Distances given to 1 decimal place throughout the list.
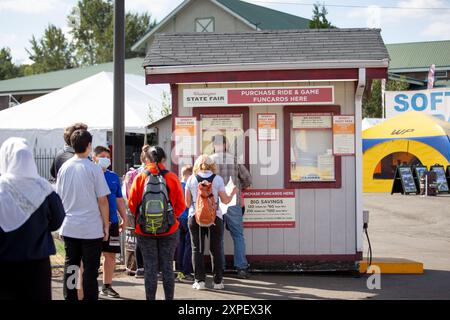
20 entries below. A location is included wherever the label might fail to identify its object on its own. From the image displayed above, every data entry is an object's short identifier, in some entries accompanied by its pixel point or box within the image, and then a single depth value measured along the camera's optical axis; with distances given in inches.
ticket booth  405.4
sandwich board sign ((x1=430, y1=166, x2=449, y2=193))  1117.7
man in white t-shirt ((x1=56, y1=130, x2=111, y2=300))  271.6
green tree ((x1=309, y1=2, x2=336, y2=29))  1635.1
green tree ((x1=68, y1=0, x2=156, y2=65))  3097.9
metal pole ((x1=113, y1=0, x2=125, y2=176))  426.0
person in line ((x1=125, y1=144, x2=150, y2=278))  381.6
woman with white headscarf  204.2
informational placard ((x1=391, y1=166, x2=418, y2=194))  1118.4
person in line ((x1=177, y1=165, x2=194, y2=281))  395.9
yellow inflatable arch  1176.8
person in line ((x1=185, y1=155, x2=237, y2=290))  362.0
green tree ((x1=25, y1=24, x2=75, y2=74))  3250.5
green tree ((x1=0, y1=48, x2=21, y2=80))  3319.4
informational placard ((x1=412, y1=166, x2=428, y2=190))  1120.9
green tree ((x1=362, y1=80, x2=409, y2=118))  1942.7
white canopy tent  875.4
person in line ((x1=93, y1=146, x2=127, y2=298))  324.5
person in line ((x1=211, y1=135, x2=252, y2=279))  398.9
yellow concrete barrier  422.0
